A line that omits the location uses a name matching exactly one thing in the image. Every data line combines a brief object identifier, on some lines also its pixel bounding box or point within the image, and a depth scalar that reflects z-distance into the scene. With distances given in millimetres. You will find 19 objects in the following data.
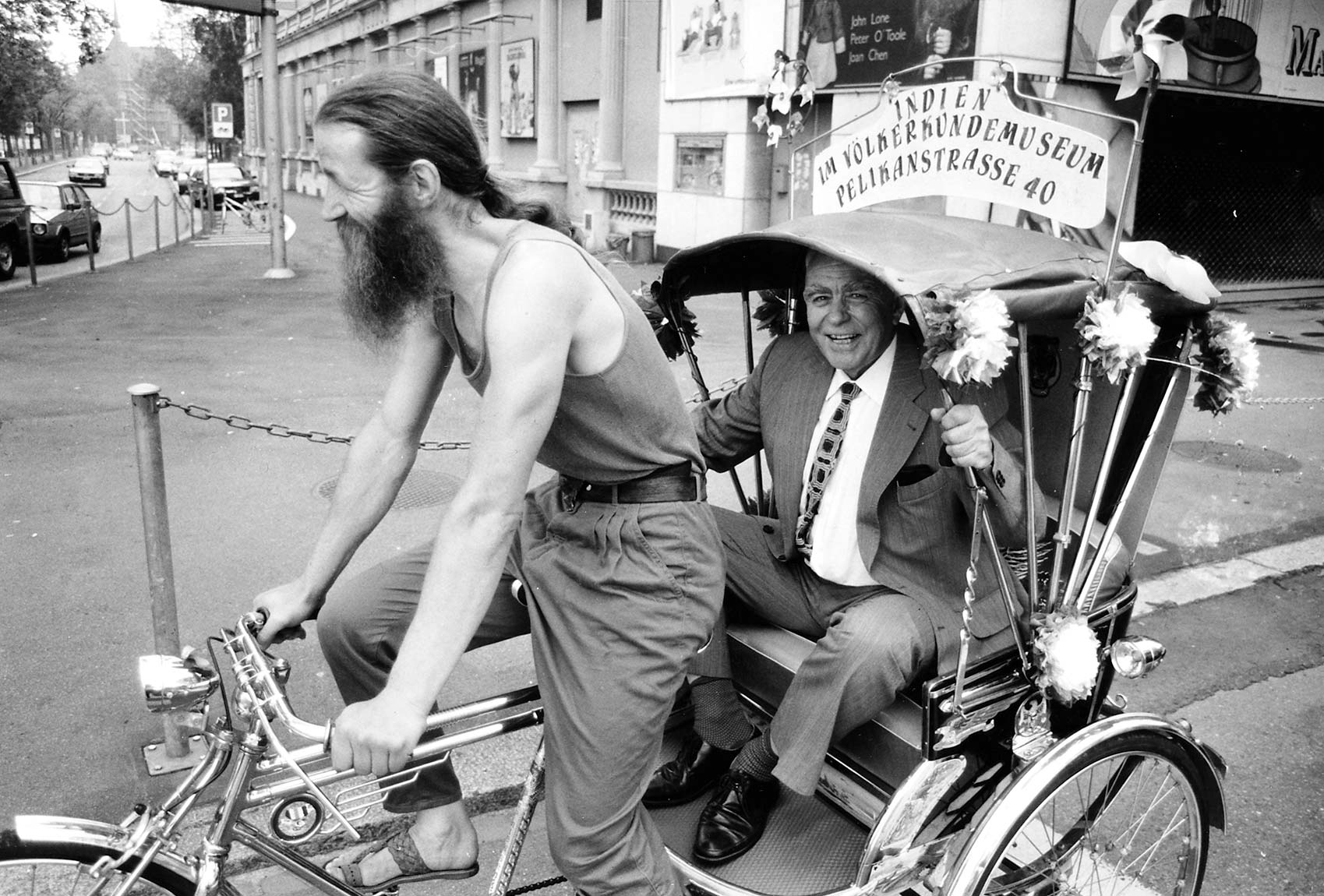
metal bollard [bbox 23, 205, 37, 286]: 14656
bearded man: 1880
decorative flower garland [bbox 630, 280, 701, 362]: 3170
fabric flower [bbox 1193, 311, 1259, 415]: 2570
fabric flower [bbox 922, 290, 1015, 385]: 2096
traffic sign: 37000
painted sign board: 2607
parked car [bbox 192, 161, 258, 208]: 35512
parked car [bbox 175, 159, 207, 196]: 37553
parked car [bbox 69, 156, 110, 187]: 47188
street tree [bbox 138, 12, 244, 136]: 54344
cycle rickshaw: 1949
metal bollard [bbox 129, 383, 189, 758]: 3207
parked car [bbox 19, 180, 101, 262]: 18625
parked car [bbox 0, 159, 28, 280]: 16312
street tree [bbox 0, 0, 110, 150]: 16578
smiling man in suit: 2490
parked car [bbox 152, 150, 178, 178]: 58375
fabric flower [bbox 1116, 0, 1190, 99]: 2242
